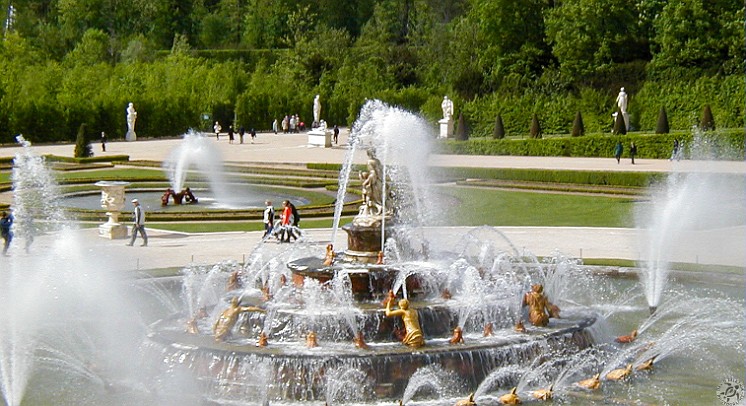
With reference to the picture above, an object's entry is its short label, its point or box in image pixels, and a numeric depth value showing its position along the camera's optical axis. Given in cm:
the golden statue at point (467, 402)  1529
